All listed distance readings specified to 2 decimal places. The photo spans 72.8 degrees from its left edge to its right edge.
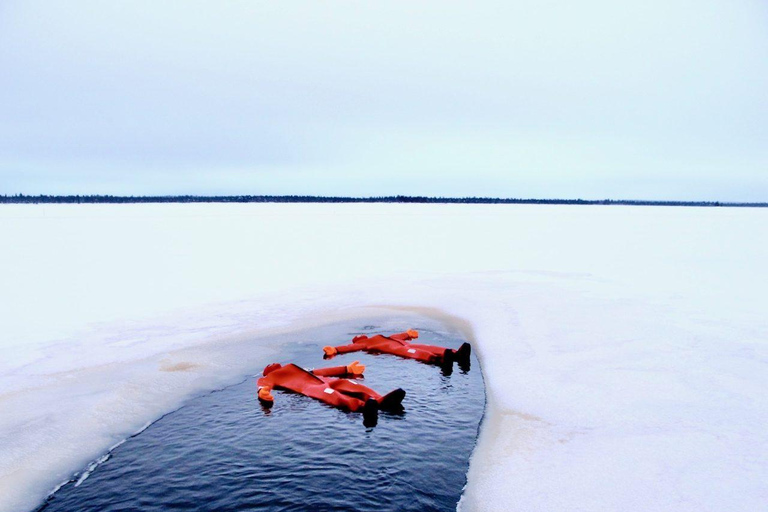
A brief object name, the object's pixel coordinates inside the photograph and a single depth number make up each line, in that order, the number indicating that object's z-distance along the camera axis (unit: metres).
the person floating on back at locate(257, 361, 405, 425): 5.96
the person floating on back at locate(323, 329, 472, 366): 7.50
